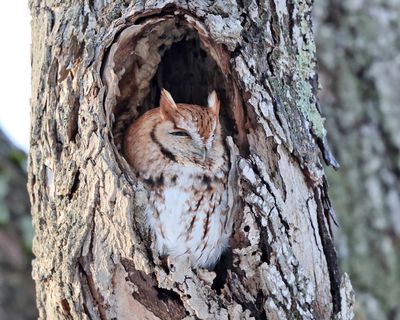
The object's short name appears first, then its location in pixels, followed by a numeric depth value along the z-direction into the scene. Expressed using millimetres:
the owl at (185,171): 5074
